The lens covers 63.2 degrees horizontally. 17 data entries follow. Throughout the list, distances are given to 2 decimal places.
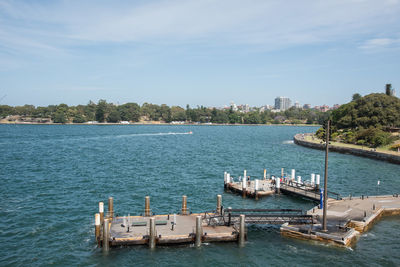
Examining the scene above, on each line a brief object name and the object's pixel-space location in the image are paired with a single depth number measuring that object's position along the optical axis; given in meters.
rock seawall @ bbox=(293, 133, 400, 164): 69.92
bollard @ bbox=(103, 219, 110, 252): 22.89
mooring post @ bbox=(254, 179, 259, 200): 38.14
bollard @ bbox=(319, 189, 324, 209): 31.94
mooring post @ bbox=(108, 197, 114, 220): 28.17
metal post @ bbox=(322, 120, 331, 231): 24.67
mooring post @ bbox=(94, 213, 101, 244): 23.96
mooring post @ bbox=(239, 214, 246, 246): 24.92
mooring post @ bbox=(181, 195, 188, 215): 29.23
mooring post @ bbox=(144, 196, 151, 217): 28.69
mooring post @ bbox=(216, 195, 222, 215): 29.13
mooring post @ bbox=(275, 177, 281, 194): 39.92
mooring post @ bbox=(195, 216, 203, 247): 23.88
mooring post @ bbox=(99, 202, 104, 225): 25.72
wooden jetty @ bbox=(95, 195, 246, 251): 23.64
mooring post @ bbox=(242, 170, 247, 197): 38.94
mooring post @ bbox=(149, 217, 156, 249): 23.27
